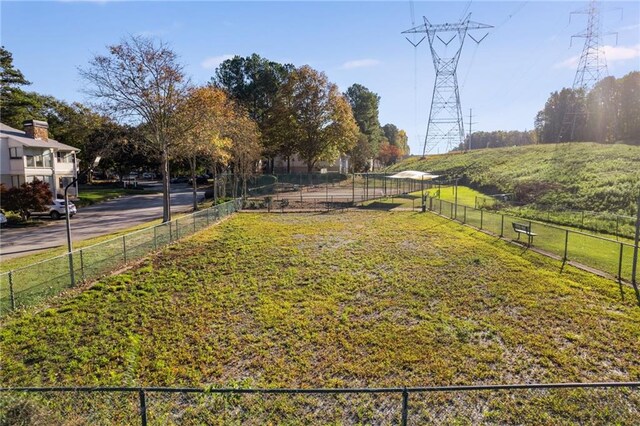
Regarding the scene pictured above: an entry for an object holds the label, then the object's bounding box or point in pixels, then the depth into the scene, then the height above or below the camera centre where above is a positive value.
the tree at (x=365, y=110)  79.19 +13.66
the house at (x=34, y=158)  33.84 +1.96
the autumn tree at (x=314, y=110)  51.47 +8.98
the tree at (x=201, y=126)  23.28 +3.30
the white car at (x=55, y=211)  27.80 -2.46
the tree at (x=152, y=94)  21.36 +4.90
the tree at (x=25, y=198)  25.42 -1.41
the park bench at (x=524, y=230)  15.74 -2.52
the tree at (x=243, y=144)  33.47 +3.01
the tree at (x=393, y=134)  132.25 +14.07
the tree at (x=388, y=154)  108.88 +6.00
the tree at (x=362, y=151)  71.87 +4.48
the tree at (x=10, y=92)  44.69 +10.67
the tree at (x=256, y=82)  57.69 +14.67
